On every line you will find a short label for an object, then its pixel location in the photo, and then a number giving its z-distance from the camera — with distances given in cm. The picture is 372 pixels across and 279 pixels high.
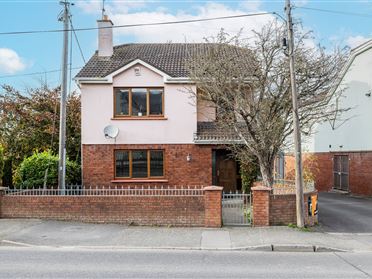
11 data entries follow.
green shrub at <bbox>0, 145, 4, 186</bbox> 1852
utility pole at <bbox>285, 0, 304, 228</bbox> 1318
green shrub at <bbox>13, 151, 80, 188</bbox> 1762
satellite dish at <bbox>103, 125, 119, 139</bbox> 1970
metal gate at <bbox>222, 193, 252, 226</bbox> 1380
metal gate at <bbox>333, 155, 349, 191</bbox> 2683
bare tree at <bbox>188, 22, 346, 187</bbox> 1484
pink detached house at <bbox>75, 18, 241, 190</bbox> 1994
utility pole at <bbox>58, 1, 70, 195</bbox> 1606
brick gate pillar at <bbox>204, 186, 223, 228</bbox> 1359
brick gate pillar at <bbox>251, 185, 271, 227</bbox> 1353
